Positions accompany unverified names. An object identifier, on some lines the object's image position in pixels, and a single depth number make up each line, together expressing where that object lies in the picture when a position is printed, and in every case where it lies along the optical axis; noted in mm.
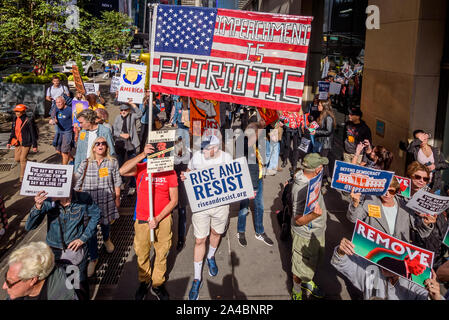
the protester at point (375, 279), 3188
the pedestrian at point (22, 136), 7734
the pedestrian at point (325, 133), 8016
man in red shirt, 4270
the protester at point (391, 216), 3787
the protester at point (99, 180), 4836
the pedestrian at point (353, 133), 7051
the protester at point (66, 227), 3723
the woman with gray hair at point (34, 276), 2594
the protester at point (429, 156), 5742
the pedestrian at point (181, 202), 5594
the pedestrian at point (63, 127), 8352
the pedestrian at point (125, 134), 7441
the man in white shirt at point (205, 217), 4477
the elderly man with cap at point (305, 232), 4090
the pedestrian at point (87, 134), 6137
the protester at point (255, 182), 5527
